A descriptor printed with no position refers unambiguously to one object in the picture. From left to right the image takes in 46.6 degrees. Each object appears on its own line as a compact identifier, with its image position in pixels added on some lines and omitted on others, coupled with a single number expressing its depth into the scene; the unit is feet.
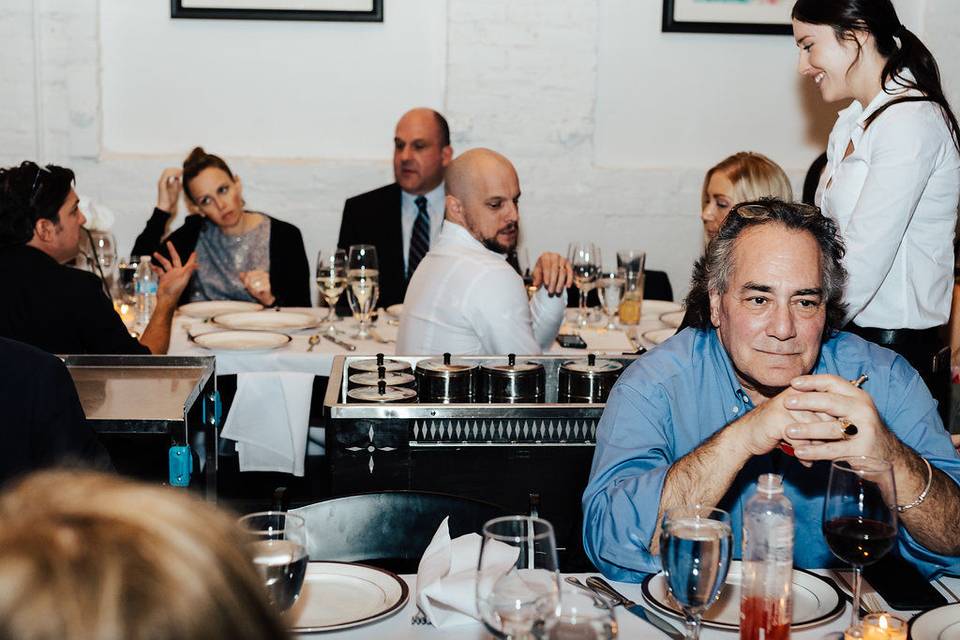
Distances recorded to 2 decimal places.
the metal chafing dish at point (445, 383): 8.87
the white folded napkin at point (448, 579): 4.67
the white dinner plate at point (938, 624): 4.63
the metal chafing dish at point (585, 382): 9.00
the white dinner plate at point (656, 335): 12.48
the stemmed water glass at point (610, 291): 13.09
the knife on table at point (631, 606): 4.64
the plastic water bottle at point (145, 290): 13.26
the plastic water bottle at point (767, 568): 4.41
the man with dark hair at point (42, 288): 10.19
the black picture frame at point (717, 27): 18.13
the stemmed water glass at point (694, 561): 4.06
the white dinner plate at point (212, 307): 14.05
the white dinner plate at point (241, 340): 11.90
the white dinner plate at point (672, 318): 13.55
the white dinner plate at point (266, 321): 13.14
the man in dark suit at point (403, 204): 16.57
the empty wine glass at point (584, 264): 12.73
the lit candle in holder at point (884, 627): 4.53
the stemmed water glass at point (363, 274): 12.48
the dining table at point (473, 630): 4.65
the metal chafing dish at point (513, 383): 8.93
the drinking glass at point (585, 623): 3.53
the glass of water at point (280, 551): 4.05
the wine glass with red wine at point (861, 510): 4.53
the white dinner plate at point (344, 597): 4.76
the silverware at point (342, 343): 12.01
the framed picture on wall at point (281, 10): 17.70
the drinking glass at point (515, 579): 3.85
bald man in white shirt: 10.58
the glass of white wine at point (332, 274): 12.69
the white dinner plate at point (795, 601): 4.77
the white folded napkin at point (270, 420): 11.45
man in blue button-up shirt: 5.51
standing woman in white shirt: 8.59
